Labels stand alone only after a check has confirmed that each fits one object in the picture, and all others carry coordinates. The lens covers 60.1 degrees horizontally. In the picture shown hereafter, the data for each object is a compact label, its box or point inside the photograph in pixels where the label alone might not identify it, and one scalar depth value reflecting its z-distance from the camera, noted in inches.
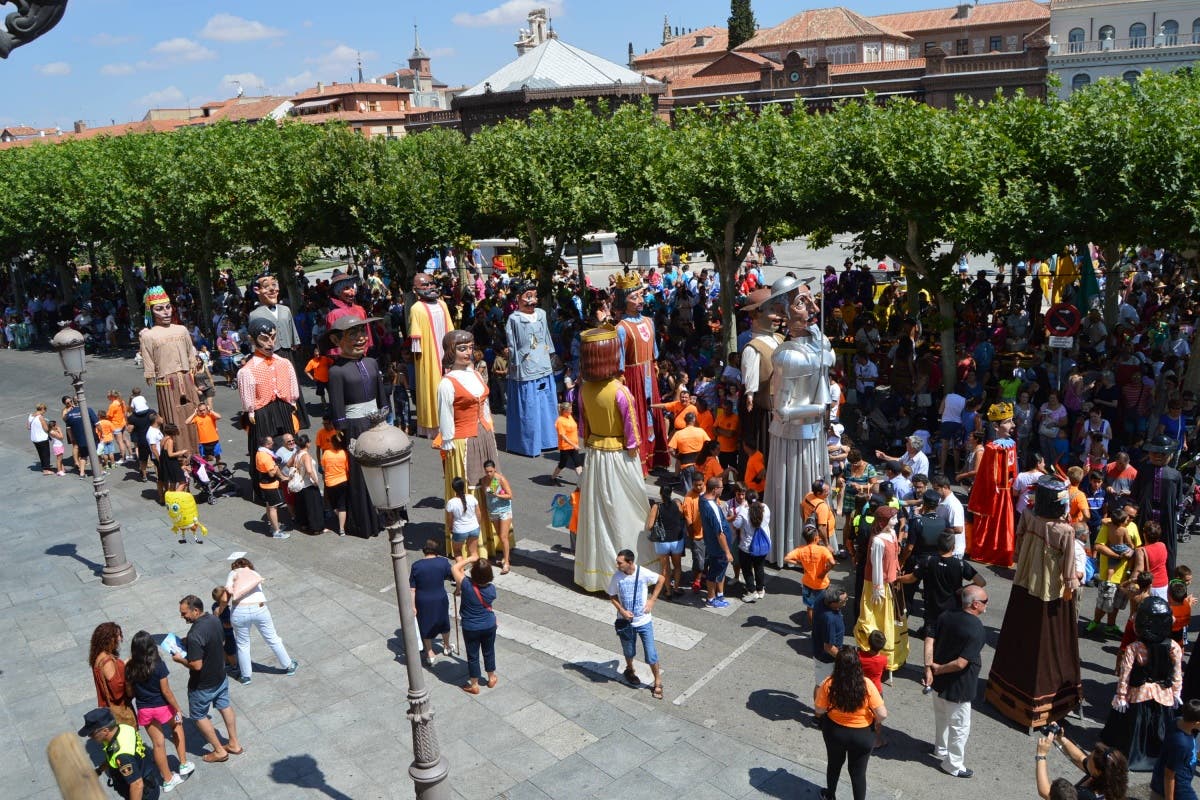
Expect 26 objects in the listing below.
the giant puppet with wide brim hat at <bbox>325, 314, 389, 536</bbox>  515.2
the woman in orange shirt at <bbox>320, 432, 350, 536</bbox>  533.6
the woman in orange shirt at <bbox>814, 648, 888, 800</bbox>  279.0
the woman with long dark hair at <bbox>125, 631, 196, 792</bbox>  305.4
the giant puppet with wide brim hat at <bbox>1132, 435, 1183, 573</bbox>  419.8
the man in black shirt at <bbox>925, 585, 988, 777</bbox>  309.4
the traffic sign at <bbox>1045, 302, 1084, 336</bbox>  594.5
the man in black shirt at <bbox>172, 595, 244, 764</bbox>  326.0
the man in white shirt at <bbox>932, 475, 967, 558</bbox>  392.8
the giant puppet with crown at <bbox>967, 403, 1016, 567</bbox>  475.8
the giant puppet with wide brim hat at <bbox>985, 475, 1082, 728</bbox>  329.7
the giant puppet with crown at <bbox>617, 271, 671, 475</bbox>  579.5
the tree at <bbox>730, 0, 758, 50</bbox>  3139.8
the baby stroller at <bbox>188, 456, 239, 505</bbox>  606.5
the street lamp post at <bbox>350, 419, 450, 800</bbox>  279.3
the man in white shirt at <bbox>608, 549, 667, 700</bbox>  356.2
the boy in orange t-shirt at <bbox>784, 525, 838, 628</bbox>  389.1
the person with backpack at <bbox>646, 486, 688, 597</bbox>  418.3
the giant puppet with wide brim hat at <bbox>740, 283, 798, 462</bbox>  496.7
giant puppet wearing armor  461.4
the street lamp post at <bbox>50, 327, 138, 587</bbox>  486.9
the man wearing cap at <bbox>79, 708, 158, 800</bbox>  280.2
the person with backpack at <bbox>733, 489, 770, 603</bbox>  428.5
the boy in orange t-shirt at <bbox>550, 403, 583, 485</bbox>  603.2
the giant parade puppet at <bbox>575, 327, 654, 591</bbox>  427.2
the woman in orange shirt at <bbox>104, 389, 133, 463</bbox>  708.0
